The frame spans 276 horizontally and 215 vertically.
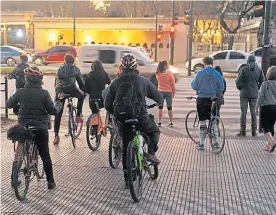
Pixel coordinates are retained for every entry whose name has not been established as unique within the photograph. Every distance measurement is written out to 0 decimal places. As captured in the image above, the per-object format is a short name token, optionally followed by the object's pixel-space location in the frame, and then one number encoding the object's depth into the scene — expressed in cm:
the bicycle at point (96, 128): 834
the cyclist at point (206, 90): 844
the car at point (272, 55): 2644
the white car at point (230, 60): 2825
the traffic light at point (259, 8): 1057
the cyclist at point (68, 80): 886
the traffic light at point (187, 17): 2833
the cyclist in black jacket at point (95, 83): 870
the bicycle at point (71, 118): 870
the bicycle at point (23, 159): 550
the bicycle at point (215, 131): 826
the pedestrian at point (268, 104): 841
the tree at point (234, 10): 3986
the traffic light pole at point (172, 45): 3321
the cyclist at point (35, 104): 582
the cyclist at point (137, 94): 579
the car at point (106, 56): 2020
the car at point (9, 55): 3516
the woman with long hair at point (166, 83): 1113
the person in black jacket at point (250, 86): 974
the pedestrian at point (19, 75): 1025
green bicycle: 546
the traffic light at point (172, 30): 3200
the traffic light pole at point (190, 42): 2789
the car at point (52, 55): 3662
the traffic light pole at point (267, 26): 1030
